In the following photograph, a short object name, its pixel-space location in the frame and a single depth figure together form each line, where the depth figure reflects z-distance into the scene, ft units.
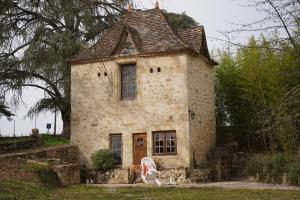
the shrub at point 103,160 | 73.51
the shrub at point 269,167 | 63.41
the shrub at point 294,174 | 59.62
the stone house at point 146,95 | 73.05
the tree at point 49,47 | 29.94
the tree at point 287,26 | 28.25
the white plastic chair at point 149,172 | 65.72
